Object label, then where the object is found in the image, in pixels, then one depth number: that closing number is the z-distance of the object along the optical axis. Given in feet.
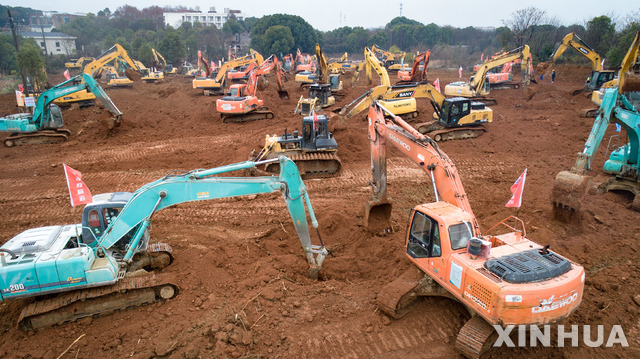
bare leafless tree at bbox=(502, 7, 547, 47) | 141.01
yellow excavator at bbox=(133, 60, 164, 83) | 135.33
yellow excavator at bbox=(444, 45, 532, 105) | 83.35
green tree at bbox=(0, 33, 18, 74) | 131.23
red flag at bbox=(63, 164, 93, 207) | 22.65
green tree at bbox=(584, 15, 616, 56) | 117.60
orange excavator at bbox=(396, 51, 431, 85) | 98.50
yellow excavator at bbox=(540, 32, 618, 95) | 87.45
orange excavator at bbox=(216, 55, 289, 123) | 71.72
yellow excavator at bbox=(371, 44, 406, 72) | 154.81
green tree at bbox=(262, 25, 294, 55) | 194.29
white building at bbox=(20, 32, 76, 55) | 213.46
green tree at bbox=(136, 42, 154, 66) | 163.53
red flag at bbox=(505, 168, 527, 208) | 23.90
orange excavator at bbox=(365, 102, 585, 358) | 17.52
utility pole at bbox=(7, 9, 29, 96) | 90.84
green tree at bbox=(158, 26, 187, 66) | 178.60
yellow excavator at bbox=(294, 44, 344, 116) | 74.13
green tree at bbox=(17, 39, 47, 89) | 91.15
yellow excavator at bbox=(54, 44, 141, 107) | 85.46
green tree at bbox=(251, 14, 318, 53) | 206.49
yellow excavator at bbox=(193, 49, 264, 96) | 104.06
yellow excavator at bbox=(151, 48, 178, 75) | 162.41
